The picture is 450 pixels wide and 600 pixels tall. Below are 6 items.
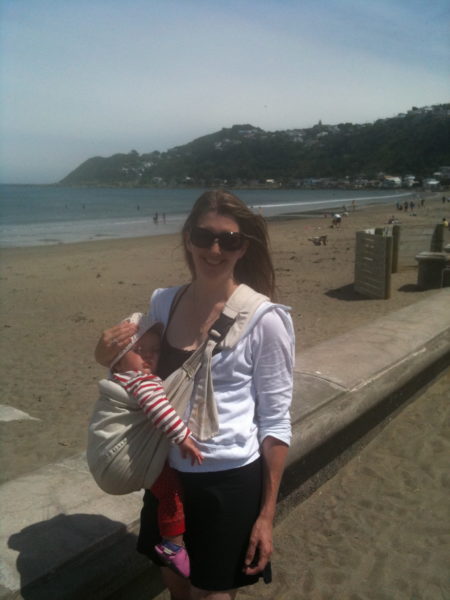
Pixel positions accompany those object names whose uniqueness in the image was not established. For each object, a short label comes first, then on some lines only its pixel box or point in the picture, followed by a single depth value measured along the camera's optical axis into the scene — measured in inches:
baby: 63.2
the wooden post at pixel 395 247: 458.0
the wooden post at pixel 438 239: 453.7
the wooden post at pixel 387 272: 355.3
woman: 64.7
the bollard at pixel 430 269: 364.2
